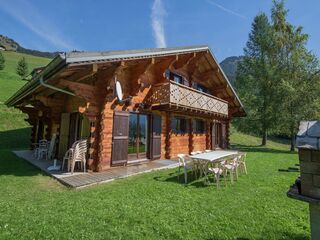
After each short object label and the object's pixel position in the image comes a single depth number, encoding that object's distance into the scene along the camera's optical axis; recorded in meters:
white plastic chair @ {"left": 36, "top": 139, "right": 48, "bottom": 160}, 10.47
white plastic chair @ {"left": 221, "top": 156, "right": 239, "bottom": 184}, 6.82
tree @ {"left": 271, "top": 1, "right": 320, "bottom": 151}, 19.75
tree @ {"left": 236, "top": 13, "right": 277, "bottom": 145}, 22.08
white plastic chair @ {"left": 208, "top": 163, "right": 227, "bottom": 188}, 6.40
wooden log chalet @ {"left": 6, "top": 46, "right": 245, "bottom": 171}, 7.98
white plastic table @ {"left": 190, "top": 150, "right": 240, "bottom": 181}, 6.83
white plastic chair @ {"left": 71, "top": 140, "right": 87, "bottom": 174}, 7.55
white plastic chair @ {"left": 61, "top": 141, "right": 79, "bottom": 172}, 7.55
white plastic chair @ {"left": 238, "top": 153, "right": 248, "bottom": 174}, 8.61
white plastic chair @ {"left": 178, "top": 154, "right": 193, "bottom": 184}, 6.83
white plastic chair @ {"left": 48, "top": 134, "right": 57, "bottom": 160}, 10.32
